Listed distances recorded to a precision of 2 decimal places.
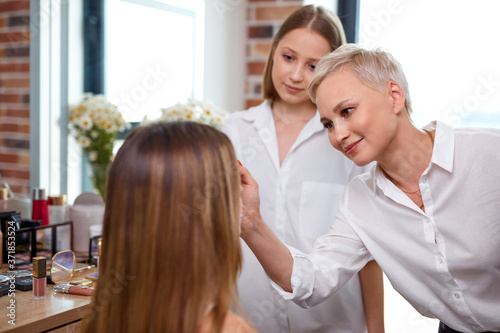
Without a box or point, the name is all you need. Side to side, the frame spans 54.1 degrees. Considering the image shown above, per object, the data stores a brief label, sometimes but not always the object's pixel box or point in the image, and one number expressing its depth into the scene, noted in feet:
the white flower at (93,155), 7.34
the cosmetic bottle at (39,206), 5.57
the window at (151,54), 8.09
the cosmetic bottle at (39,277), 4.26
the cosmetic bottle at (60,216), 5.71
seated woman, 2.80
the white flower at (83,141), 7.23
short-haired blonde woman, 4.13
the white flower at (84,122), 7.12
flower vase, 7.38
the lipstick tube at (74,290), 4.43
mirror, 4.69
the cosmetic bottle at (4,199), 5.82
